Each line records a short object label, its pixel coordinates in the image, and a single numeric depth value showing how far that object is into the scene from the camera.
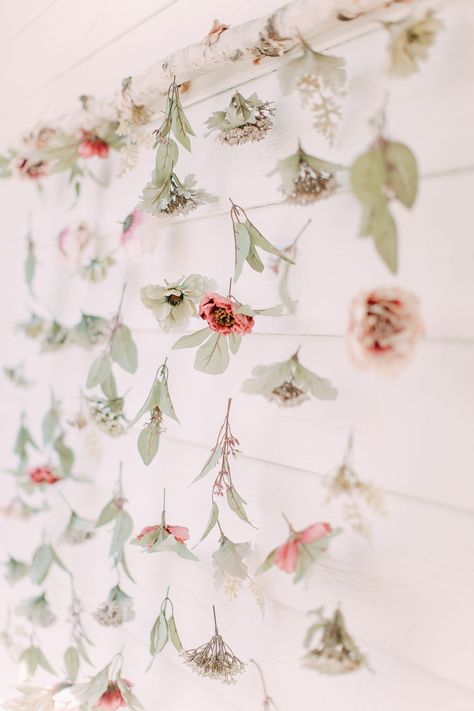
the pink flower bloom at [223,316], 0.93
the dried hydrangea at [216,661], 0.96
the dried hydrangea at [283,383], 0.87
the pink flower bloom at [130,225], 1.17
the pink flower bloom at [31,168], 1.38
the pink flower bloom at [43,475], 1.37
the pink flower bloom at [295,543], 0.84
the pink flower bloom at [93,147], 1.26
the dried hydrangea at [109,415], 1.22
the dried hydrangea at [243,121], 0.95
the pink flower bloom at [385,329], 0.75
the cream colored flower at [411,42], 0.72
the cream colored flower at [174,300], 0.99
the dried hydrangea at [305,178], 0.84
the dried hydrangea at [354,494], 0.81
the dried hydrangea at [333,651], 0.79
